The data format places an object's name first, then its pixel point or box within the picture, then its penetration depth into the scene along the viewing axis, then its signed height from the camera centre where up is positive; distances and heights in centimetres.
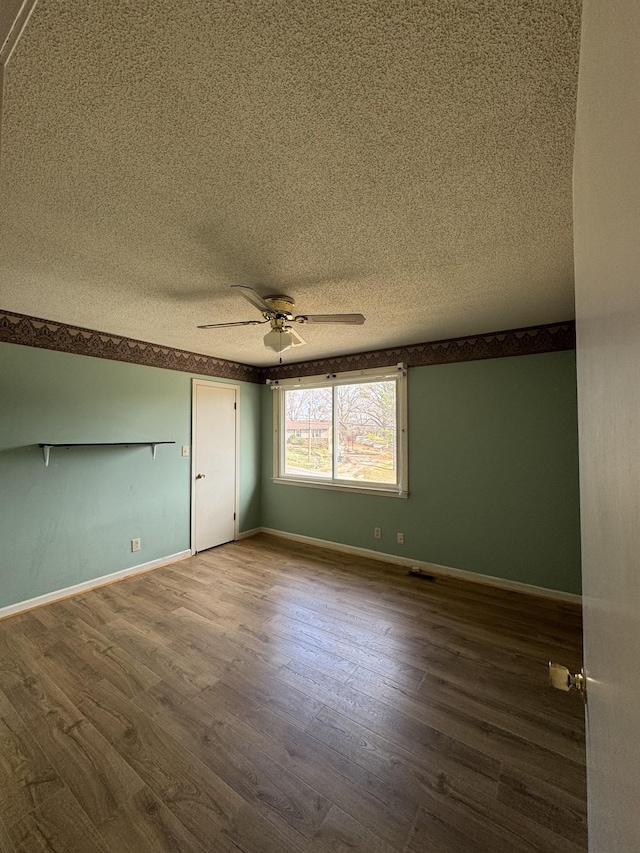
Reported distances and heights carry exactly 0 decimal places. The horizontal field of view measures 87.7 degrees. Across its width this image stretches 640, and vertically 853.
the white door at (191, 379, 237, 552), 406 -34
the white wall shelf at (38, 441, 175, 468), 281 -6
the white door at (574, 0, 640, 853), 27 +5
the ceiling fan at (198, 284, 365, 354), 208 +76
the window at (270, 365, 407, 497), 380 +9
